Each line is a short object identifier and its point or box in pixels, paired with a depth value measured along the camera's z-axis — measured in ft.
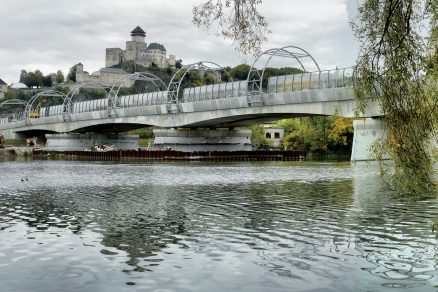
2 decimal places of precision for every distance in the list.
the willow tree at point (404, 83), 45.96
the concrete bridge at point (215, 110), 216.33
